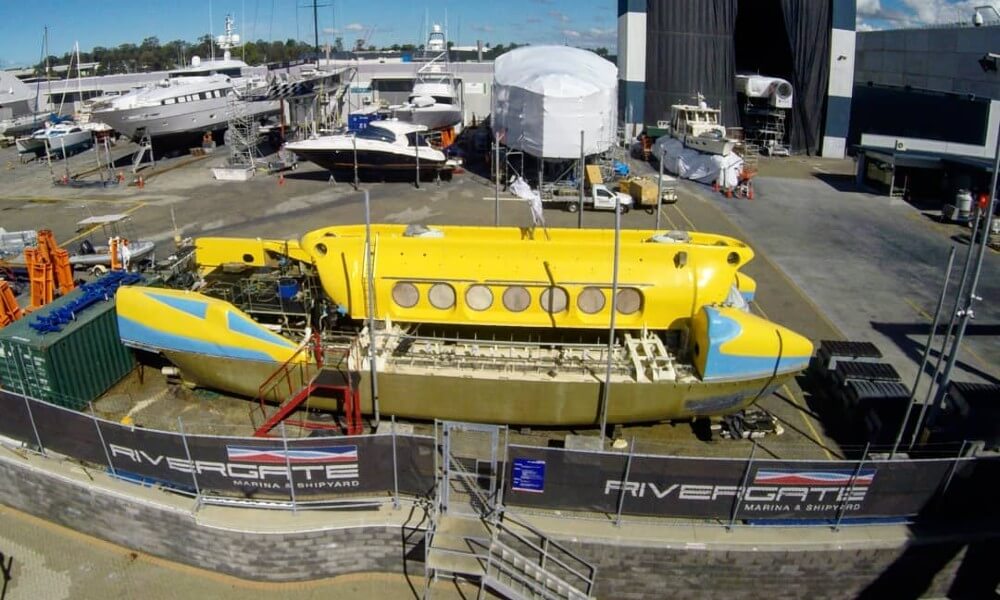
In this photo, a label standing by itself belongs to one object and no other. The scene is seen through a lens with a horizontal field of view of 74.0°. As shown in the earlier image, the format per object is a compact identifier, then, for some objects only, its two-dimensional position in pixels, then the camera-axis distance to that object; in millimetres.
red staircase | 12594
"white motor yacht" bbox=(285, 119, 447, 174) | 36562
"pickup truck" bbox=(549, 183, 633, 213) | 32219
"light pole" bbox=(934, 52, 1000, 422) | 11528
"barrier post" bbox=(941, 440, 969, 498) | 10562
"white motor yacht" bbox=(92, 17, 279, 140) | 41406
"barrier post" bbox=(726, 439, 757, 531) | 10352
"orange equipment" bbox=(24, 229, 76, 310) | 16906
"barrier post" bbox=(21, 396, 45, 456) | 12062
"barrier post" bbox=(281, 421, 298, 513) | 10797
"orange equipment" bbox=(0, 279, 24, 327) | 15969
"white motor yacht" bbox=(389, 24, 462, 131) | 46562
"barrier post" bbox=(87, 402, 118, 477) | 11456
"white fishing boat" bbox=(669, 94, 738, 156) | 38562
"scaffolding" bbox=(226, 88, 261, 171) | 40094
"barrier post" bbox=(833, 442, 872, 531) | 10383
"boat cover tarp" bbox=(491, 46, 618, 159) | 35531
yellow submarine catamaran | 12758
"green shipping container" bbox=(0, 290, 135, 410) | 13461
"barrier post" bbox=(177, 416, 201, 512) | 10976
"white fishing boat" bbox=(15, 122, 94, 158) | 45250
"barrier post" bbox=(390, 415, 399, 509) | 11155
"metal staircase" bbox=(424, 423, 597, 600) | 10398
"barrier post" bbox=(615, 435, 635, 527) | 10412
